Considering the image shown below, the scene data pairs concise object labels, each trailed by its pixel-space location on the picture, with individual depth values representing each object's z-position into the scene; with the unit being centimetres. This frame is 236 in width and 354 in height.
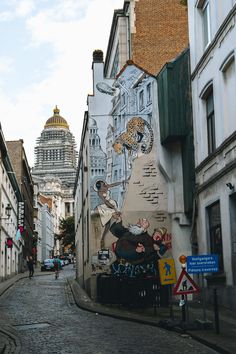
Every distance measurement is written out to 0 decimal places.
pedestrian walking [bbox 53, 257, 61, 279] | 4322
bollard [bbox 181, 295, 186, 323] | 1488
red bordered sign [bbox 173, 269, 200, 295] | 1477
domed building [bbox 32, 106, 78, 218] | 17525
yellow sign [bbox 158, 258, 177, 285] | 1636
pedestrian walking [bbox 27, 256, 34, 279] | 4392
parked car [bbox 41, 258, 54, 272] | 5937
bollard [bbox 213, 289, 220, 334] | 1343
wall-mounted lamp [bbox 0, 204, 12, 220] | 4232
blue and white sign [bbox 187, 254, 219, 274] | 1408
